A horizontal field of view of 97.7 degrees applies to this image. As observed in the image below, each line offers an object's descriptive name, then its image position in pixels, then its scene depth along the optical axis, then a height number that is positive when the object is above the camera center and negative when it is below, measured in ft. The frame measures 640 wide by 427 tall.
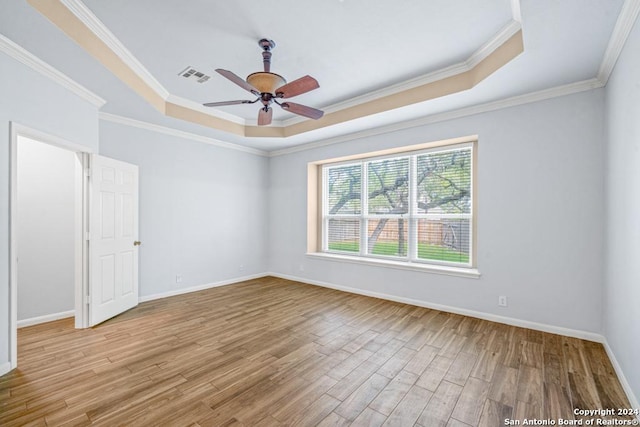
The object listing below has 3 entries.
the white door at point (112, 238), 11.10 -1.02
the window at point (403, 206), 13.15 +0.46
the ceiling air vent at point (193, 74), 10.60 +5.47
